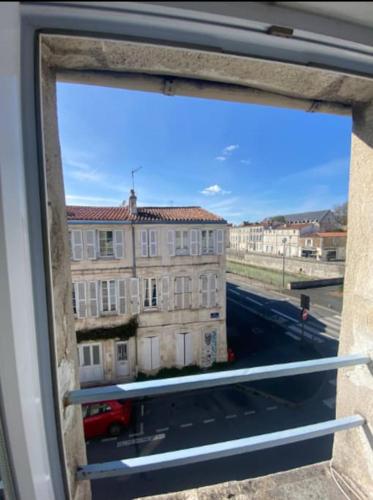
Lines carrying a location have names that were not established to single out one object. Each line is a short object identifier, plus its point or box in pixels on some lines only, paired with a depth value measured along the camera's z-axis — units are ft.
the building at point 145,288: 20.52
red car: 15.97
